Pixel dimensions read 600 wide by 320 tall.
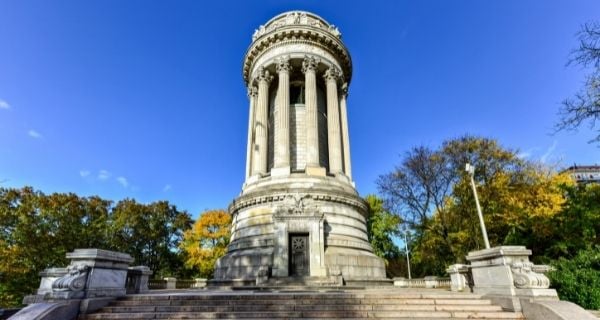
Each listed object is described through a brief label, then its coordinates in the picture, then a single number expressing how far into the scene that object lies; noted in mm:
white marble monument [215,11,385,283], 17797
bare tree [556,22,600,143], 11008
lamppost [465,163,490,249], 15189
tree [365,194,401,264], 45131
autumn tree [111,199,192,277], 36031
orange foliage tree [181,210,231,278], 38438
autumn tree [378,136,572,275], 21797
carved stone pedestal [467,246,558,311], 7617
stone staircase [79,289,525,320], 7672
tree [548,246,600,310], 9180
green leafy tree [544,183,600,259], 17980
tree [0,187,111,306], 25609
